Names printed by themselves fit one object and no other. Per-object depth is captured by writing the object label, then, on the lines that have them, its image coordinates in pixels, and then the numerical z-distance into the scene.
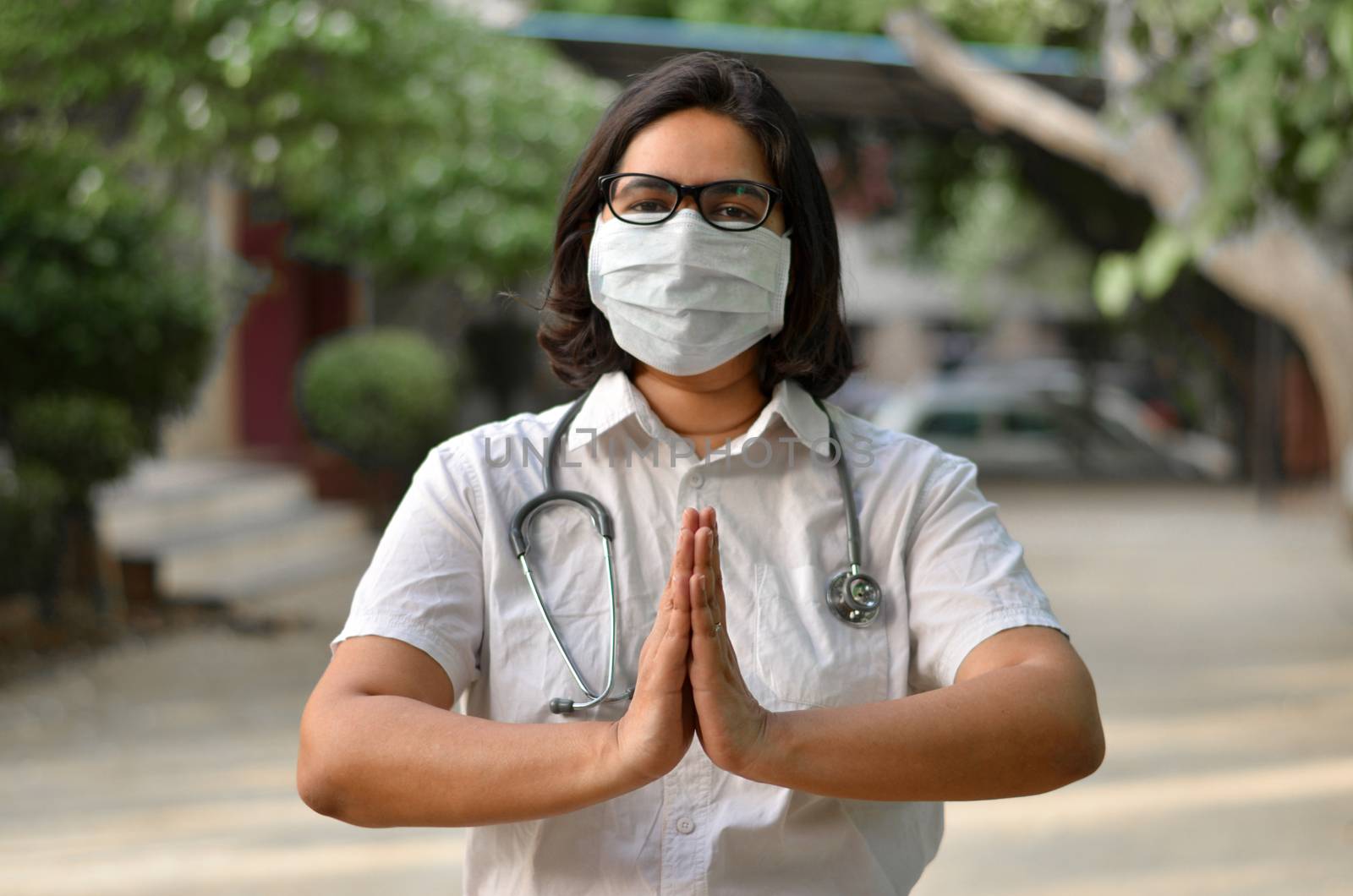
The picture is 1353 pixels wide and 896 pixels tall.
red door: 15.03
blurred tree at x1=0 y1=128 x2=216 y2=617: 7.40
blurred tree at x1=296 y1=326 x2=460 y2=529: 12.16
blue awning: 12.84
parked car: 17.11
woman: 1.45
